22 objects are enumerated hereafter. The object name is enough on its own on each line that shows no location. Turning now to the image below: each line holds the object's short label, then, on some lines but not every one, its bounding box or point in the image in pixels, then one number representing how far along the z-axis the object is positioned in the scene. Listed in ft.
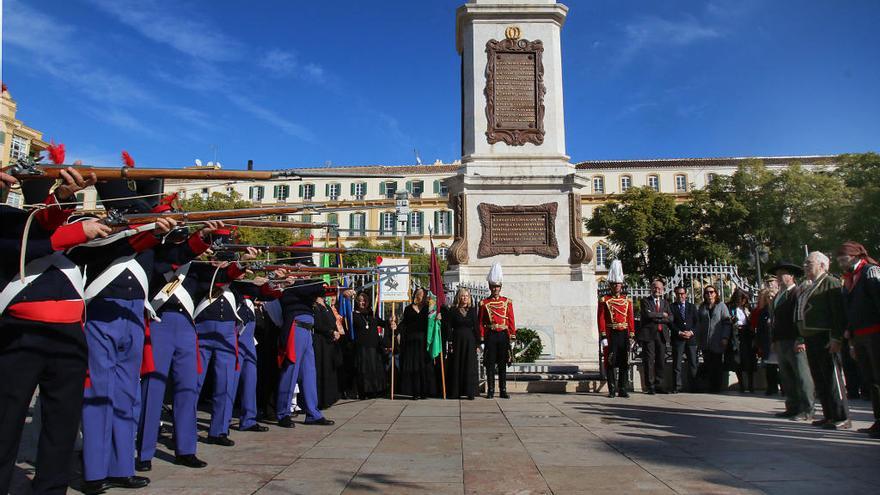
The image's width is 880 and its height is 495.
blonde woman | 36.35
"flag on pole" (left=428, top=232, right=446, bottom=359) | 37.14
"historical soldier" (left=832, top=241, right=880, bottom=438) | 22.57
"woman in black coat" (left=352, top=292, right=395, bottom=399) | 37.17
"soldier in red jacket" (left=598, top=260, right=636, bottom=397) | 35.19
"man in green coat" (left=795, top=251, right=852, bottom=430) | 24.98
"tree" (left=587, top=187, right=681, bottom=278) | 144.77
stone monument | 43.21
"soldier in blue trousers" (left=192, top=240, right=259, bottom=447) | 21.67
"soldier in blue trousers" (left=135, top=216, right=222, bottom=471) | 18.30
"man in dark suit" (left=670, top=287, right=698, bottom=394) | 38.09
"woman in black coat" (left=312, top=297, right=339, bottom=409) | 32.73
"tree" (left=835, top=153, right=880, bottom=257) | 118.52
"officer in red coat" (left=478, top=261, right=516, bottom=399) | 35.78
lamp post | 55.62
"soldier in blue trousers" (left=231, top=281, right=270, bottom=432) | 25.09
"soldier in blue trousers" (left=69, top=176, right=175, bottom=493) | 15.33
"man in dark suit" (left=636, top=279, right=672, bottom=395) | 37.22
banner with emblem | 46.65
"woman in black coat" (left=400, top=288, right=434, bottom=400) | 37.11
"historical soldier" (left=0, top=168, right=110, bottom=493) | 12.82
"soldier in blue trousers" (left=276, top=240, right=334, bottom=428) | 26.61
